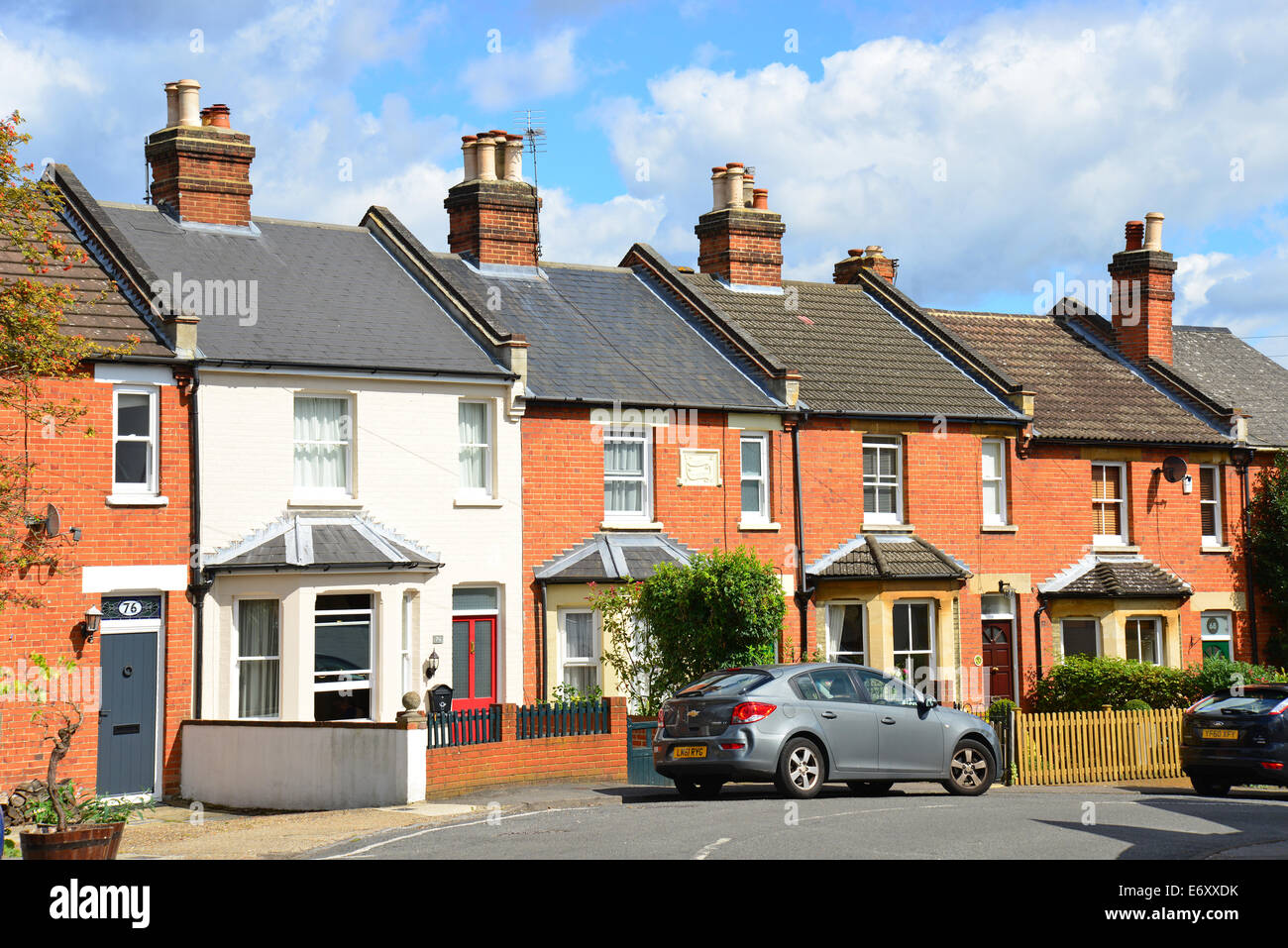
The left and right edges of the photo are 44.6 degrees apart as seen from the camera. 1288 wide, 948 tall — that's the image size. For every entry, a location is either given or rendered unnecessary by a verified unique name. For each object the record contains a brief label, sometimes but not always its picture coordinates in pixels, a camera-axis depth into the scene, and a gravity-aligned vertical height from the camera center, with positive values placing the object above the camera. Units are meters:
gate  22.09 -1.77
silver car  18.12 -1.18
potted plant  13.02 -1.56
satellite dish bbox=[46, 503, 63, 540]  21.17 +1.64
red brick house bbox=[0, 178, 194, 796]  21.39 +1.15
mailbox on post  24.02 -0.94
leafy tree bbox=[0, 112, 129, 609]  18.25 +3.44
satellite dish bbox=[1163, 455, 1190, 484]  32.84 +3.28
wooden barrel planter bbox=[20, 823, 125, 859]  12.99 -1.66
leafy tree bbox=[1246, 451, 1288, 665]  33.44 +1.72
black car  21.66 -1.58
